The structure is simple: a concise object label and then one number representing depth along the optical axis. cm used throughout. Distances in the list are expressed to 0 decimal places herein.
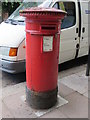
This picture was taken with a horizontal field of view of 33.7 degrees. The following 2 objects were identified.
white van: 332
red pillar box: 212
